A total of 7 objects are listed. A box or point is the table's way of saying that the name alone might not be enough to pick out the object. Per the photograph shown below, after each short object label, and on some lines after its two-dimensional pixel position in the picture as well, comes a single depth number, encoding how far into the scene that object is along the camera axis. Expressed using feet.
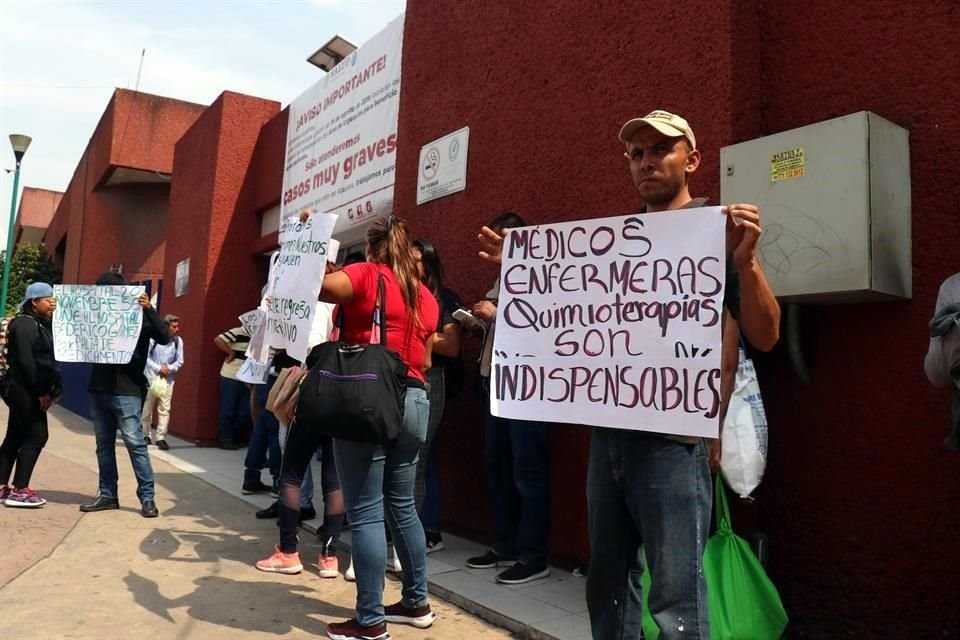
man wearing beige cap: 6.88
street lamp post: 47.46
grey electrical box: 9.66
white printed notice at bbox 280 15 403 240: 24.47
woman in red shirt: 10.75
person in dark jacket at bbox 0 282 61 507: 20.08
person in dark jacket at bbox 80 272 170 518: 18.92
